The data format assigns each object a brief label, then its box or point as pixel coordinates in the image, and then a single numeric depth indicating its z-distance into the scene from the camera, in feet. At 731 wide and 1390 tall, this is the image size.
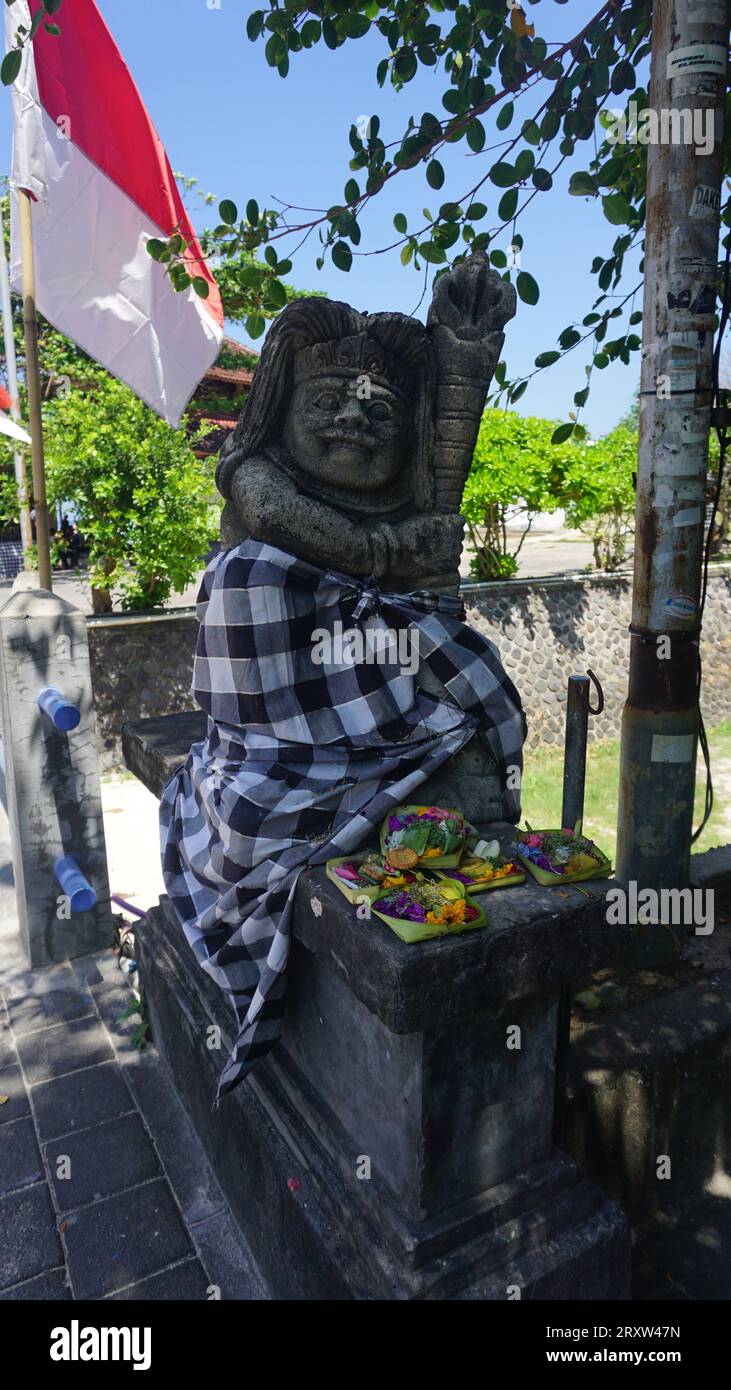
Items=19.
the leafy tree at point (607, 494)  29.01
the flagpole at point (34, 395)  12.66
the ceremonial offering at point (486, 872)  5.33
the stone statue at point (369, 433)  6.42
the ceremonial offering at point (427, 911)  4.70
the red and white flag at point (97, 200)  13.19
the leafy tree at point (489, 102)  9.22
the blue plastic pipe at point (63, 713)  9.95
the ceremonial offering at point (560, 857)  5.45
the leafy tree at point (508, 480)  27.63
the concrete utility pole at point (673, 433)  6.75
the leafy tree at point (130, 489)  22.39
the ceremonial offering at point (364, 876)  5.20
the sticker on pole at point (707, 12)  6.55
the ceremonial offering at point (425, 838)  5.41
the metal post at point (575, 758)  8.20
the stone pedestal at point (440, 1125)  4.82
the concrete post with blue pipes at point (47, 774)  10.70
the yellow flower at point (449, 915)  4.73
